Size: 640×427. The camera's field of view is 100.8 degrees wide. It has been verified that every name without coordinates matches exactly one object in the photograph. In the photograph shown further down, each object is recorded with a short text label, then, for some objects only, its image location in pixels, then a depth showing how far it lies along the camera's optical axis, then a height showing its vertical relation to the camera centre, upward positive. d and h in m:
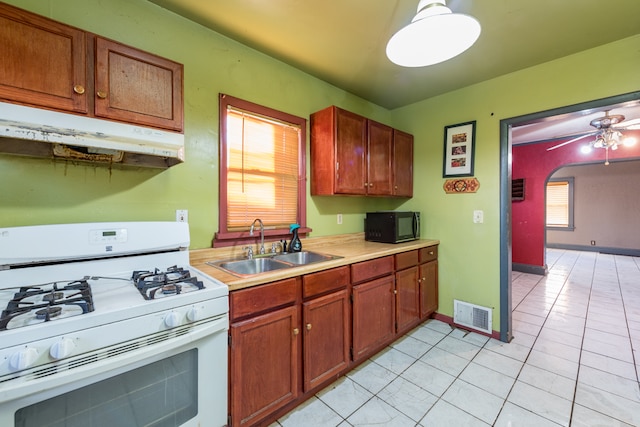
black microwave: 2.67 -0.15
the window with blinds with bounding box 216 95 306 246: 1.95 +0.36
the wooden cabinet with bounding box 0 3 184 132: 1.08 +0.65
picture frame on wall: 2.72 +0.67
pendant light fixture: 1.15 +0.83
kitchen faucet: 2.02 -0.14
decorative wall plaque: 2.70 +0.28
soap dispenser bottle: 2.19 -0.24
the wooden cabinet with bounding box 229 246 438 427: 1.39 -0.77
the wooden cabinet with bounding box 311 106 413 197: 2.31 +0.54
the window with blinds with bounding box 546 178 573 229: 7.12 +0.24
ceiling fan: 3.34 +1.13
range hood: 1.05 +0.33
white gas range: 0.85 -0.43
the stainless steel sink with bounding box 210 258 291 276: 1.93 -0.39
